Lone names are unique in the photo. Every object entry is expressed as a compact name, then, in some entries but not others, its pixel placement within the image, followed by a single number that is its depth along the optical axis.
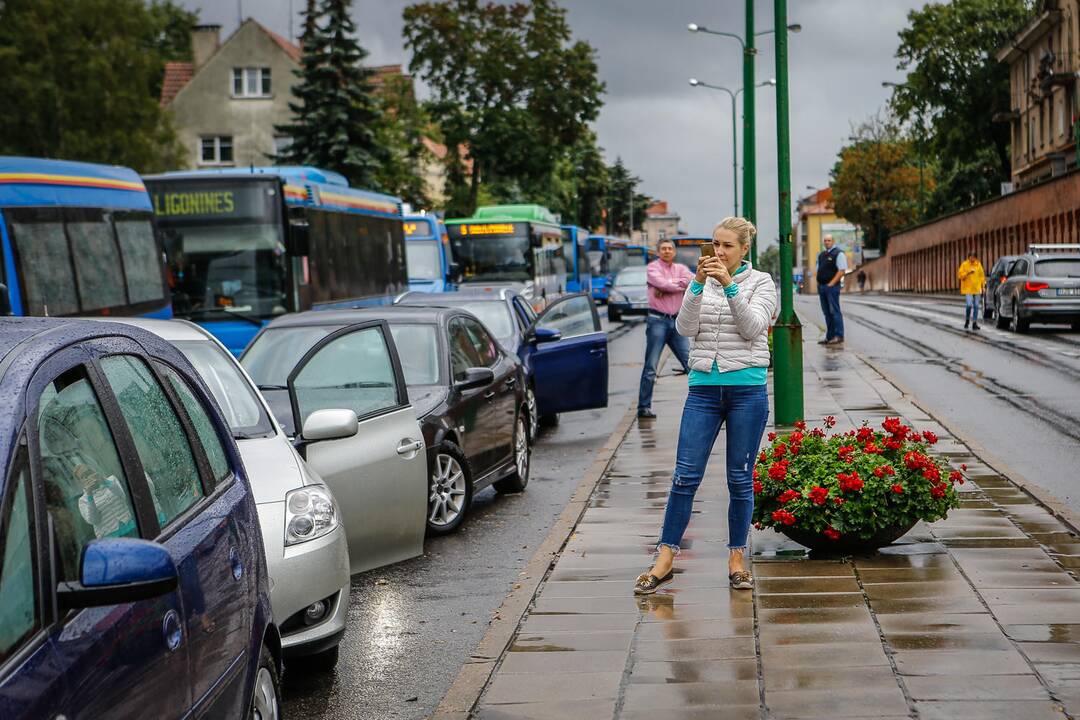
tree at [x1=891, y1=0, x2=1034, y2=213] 83.12
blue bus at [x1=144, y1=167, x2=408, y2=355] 21.84
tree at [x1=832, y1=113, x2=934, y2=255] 111.81
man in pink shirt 15.79
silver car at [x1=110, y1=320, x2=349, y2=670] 5.62
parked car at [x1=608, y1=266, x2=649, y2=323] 45.81
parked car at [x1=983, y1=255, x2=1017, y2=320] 34.94
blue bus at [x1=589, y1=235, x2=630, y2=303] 66.62
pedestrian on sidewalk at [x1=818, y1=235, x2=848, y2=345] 25.02
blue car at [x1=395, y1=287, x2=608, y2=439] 15.30
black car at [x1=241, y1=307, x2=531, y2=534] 9.85
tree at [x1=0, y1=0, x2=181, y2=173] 58.31
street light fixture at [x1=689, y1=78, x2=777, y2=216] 59.59
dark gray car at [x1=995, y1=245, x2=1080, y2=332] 31.75
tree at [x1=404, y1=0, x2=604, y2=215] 53.66
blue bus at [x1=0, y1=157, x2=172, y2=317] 15.81
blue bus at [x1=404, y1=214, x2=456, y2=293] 36.59
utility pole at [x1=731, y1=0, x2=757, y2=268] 28.78
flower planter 7.62
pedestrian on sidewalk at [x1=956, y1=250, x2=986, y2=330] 33.25
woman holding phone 7.11
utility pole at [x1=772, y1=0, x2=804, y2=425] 13.70
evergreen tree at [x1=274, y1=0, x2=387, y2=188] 52.12
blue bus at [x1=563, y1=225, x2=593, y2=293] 53.97
